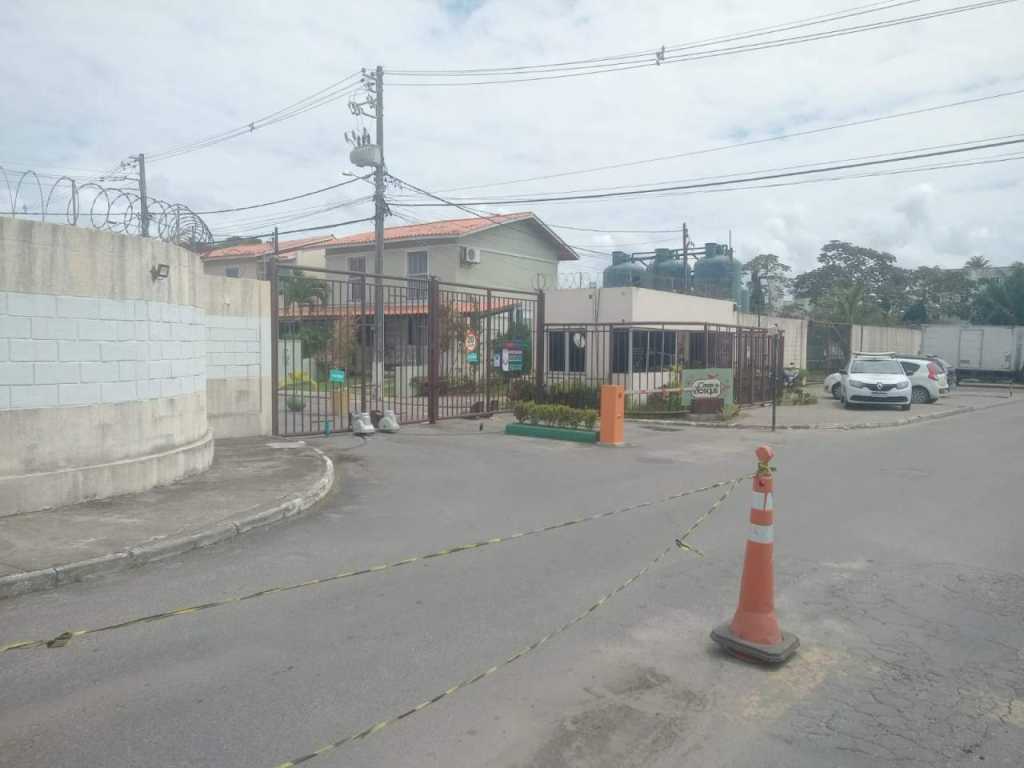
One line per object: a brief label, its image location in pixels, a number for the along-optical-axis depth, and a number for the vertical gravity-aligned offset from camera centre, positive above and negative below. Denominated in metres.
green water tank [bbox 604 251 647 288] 37.56 +3.62
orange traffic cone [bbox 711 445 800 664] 4.63 -1.55
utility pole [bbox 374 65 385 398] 22.09 +4.72
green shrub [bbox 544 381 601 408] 18.34 -1.16
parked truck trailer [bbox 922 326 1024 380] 37.50 +0.00
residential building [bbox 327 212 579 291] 33.56 +4.27
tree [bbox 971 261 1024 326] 44.59 +2.79
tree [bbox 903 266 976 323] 54.38 +3.98
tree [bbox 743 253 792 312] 53.33 +5.58
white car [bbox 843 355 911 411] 21.34 -1.08
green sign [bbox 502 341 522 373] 18.22 -0.27
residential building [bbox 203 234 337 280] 35.62 +4.40
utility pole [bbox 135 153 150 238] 9.55 +1.62
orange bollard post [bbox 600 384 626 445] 13.91 -1.22
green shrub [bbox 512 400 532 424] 15.35 -1.28
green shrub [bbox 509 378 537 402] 18.78 -1.08
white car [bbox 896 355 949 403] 24.78 -0.93
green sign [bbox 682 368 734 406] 18.77 -0.85
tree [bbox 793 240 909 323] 60.44 +5.76
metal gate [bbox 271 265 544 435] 14.48 -0.39
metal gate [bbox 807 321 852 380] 35.94 +0.00
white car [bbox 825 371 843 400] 25.47 -1.21
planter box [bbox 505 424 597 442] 14.35 -1.63
